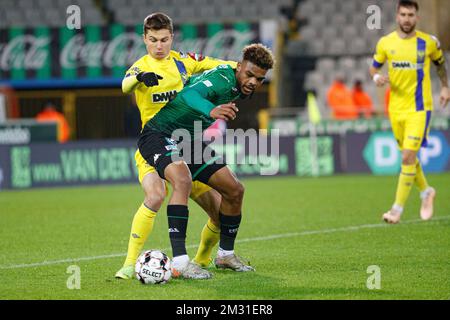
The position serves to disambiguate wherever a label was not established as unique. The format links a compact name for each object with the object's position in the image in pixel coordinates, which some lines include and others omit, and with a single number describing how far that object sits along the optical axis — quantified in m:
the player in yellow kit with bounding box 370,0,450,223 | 21.53
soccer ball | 13.68
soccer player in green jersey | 14.17
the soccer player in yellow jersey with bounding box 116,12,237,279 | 14.66
